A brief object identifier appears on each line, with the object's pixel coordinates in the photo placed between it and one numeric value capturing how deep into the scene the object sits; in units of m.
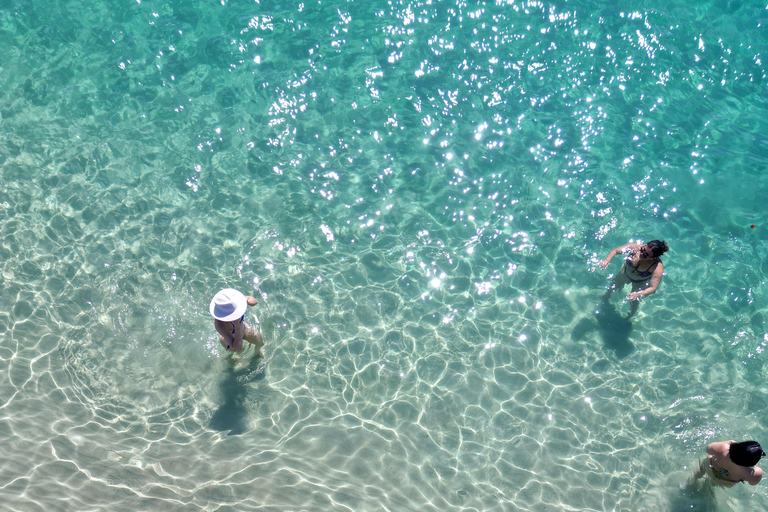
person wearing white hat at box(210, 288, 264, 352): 6.69
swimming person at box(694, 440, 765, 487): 6.60
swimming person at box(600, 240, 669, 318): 7.87
